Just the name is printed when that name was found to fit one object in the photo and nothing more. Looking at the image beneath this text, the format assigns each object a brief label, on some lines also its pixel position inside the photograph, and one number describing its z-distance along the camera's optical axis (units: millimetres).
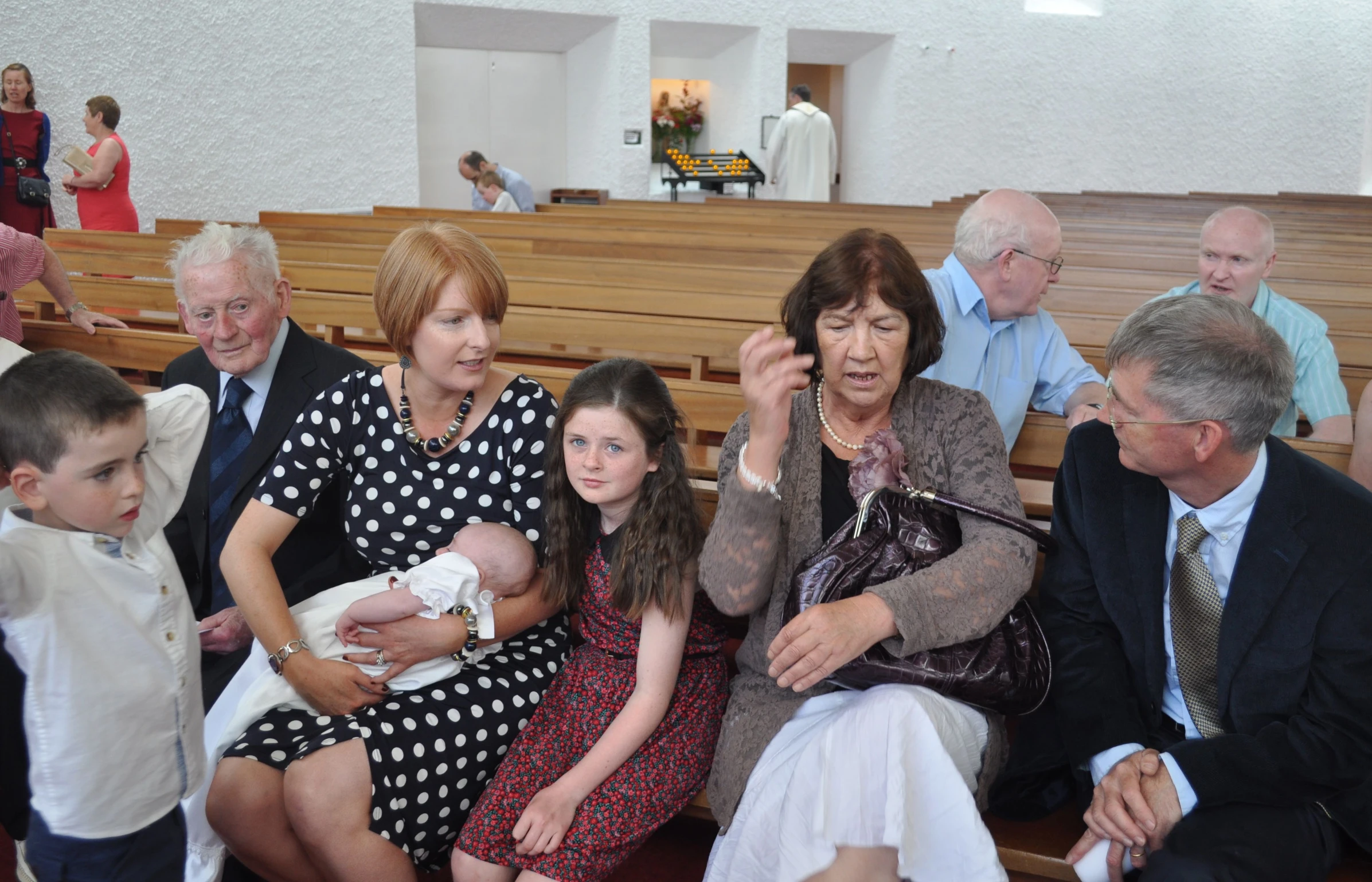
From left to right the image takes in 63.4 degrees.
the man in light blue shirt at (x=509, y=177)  8844
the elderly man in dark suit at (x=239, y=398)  2084
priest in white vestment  10641
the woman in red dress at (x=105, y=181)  6488
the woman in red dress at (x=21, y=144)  6422
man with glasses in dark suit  1505
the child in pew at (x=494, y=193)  8570
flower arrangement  12172
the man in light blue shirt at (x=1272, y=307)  2830
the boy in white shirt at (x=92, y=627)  1323
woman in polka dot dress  1654
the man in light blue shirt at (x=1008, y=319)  2695
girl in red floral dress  1645
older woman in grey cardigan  1496
